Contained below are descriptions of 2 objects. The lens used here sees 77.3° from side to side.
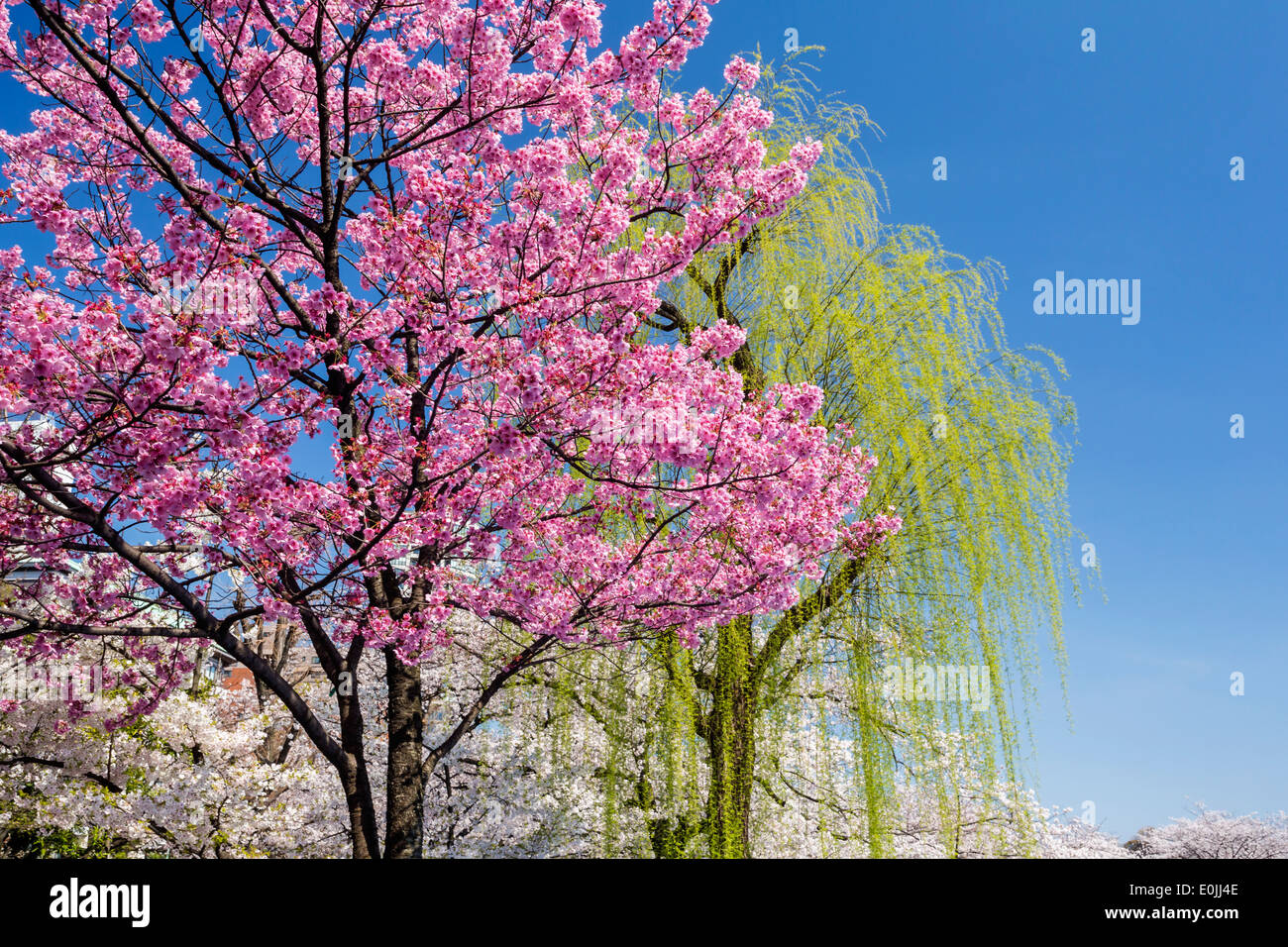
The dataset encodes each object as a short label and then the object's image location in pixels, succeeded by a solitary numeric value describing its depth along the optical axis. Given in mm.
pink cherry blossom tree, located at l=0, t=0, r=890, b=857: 3963
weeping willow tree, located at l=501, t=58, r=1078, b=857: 5938
